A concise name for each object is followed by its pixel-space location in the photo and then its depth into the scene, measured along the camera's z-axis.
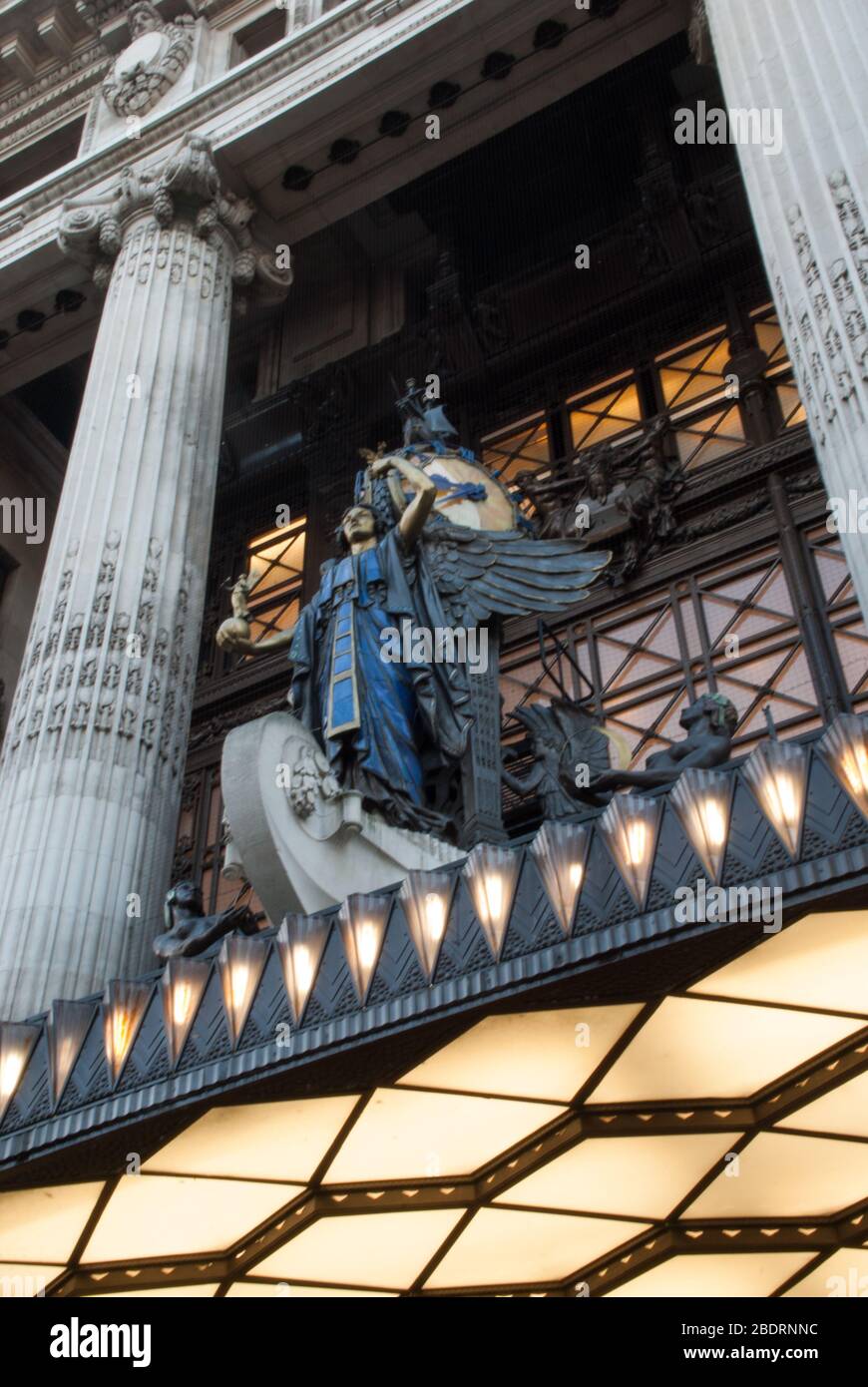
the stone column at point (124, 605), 13.53
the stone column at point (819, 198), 11.52
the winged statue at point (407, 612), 13.30
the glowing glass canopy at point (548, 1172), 9.71
